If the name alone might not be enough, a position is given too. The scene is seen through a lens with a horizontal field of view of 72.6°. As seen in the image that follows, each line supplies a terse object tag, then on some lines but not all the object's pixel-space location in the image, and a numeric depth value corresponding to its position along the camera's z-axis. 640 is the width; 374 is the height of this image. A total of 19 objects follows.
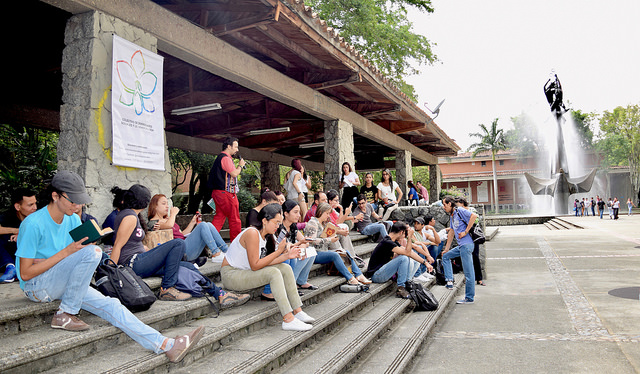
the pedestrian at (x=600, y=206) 30.41
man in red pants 5.66
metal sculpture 28.34
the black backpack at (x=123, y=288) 3.17
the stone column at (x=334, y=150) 9.72
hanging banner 4.48
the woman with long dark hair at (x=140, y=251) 3.73
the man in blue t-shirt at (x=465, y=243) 6.81
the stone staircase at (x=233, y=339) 2.60
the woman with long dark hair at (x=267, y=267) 3.91
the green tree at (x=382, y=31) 16.05
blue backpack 3.84
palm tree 44.59
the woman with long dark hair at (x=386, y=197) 10.01
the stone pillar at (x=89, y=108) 4.23
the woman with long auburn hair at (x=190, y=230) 4.71
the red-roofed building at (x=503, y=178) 43.53
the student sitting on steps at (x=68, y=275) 2.86
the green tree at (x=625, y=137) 38.44
